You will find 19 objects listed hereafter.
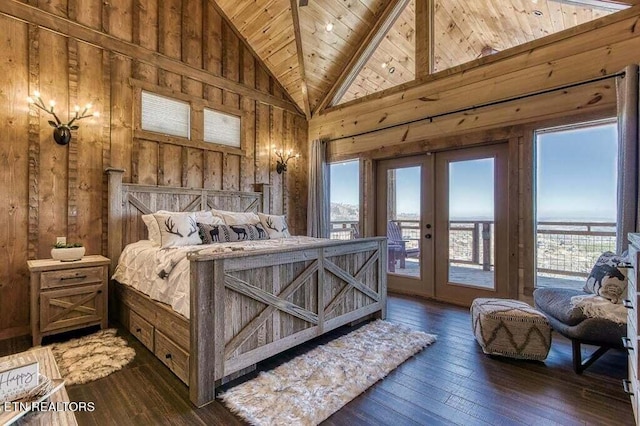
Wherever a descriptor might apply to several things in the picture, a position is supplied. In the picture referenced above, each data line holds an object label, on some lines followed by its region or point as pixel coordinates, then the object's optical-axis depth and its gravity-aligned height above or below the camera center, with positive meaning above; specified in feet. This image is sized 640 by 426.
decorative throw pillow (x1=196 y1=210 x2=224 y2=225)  12.37 -0.23
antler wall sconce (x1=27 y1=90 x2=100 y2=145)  10.41 +3.10
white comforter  7.54 -1.65
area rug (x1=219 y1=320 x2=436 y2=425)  6.23 -4.02
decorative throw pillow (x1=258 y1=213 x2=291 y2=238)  14.07 -0.58
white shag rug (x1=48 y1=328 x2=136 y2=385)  7.59 -4.01
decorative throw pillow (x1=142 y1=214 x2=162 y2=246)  10.75 -0.60
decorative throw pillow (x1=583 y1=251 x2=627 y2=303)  7.59 -1.69
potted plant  9.86 -1.31
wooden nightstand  9.23 -2.63
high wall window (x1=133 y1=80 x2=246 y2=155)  12.93 +4.32
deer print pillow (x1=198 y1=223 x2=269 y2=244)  11.53 -0.80
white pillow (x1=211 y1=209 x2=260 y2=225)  13.53 -0.23
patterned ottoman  8.39 -3.30
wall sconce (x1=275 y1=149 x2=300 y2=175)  18.04 +3.15
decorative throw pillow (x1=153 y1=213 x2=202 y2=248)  10.48 -0.61
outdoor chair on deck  16.21 -1.73
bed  6.61 -2.44
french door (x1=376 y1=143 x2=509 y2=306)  13.07 -0.40
